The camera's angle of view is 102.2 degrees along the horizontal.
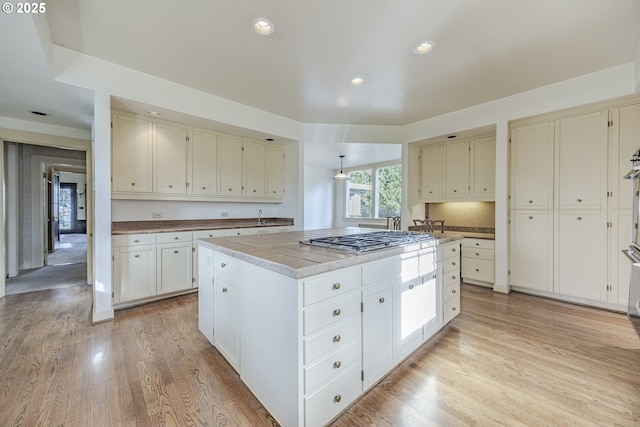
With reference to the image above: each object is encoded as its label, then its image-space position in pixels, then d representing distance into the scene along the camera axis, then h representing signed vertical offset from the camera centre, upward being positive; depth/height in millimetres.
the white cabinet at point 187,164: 3201 +707
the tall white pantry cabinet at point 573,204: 2891 +104
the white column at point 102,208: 2643 +45
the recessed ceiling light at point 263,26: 2077 +1539
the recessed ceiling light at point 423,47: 2309 +1515
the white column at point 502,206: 3537 +85
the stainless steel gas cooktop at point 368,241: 1639 -214
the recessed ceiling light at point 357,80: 2980 +1550
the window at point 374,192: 6940 +578
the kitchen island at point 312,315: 1252 -620
